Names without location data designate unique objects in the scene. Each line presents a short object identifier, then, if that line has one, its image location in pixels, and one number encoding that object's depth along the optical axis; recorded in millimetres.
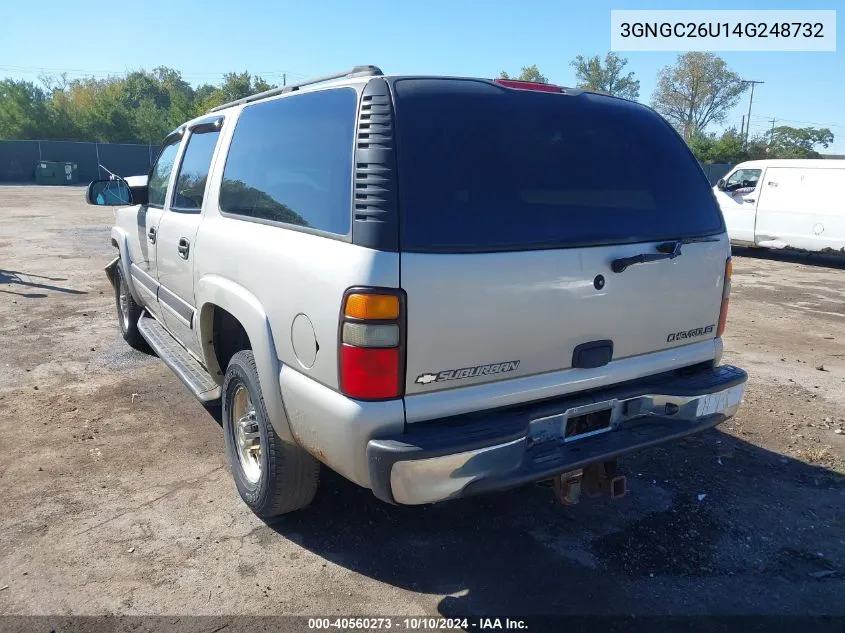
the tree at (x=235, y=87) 52866
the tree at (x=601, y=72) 71269
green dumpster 37250
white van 12555
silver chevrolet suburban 2490
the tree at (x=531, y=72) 60169
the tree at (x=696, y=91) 67250
